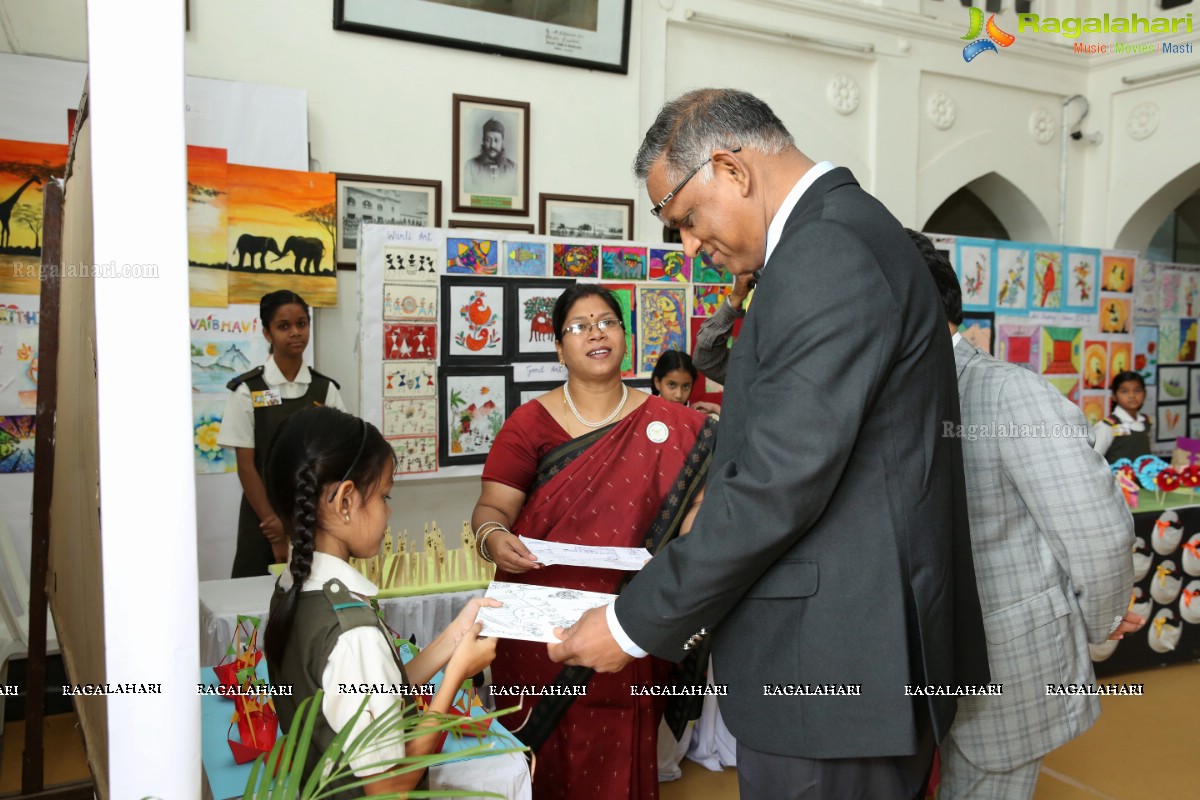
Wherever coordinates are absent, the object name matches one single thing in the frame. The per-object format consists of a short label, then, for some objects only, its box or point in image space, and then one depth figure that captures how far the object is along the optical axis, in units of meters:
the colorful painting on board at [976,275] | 6.36
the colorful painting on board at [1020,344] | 6.64
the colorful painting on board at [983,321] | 6.40
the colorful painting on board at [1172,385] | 7.90
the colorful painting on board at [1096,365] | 7.09
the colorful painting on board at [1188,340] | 7.98
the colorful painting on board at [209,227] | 4.29
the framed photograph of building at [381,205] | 4.80
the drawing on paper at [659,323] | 5.33
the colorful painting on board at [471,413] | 4.89
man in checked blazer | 1.81
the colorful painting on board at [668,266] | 5.38
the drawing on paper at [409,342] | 4.66
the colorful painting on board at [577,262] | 5.12
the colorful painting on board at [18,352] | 3.99
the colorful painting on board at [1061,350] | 6.85
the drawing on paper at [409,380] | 4.66
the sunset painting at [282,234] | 4.39
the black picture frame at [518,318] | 4.99
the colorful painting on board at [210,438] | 4.36
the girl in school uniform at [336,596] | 1.47
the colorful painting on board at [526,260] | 4.96
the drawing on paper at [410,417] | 4.68
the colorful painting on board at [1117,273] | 7.06
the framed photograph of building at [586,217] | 5.35
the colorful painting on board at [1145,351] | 7.58
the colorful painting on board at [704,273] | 5.51
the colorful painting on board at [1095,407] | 7.11
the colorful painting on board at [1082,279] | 6.90
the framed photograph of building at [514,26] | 4.81
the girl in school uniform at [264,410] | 3.98
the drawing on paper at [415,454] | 4.74
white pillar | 0.95
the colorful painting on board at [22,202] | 3.92
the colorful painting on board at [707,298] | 5.50
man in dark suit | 1.31
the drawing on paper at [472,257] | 4.80
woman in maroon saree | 2.52
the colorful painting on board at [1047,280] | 6.75
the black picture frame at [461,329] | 4.81
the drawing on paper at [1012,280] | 6.57
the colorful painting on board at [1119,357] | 7.21
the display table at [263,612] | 2.82
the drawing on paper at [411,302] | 4.64
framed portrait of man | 5.07
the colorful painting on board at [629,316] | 5.27
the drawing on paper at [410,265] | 4.62
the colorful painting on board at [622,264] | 5.24
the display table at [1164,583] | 4.24
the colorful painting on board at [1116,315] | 7.11
